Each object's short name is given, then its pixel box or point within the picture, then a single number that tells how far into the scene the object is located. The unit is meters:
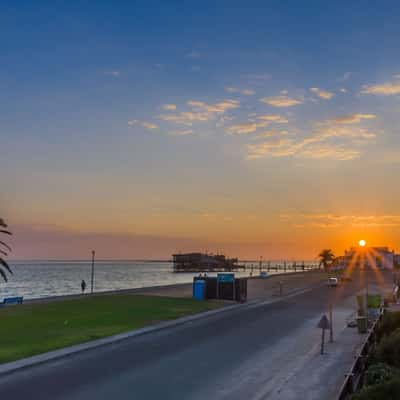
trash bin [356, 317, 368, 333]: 25.06
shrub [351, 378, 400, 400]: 10.55
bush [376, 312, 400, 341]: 22.77
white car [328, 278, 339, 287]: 68.06
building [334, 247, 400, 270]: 173.88
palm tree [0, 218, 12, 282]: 31.62
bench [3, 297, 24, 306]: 36.78
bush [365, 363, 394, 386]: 12.26
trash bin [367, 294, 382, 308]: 32.00
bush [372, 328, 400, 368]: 15.85
